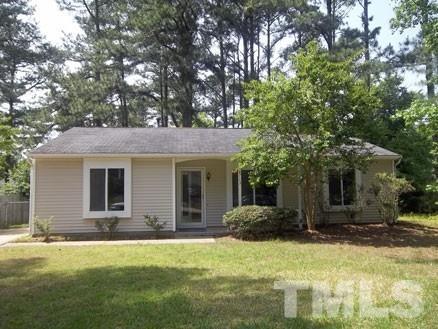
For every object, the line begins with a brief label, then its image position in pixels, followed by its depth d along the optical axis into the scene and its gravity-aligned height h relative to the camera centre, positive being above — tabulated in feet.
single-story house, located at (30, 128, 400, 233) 43.86 +1.56
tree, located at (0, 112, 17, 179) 35.19 +5.23
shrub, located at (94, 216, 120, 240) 43.39 -2.73
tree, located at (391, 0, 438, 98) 38.58 +17.34
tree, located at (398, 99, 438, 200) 33.23 +6.47
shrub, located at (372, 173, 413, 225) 44.88 +0.32
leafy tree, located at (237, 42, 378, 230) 38.63 +7.62
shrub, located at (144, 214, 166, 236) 43.47 -2.63
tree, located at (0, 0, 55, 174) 89.35 +32.03
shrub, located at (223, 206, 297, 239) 39.60 -2.34
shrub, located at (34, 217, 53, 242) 41.52 -2.65
